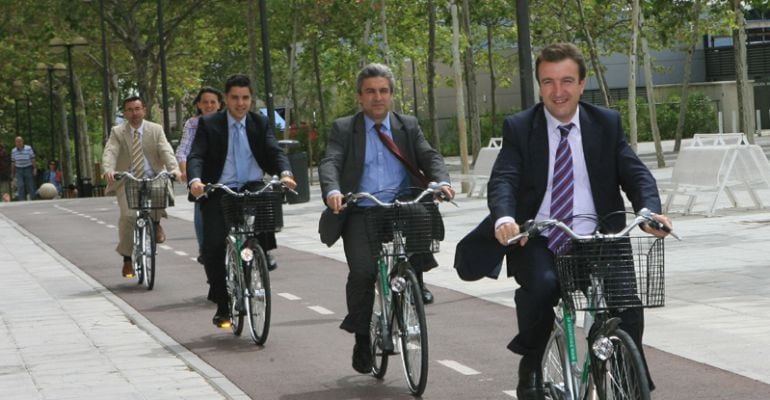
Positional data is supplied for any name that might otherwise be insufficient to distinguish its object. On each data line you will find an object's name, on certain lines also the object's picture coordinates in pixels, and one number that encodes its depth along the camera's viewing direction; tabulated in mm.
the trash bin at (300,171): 27125
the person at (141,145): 14875
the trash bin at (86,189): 50719
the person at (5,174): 42594
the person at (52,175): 57125
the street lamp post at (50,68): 56406
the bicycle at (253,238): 10141
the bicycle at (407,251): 7727
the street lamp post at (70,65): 48716
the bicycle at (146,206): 14555
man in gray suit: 8367
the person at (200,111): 13562
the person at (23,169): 43562
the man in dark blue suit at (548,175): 5785
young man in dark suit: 10789
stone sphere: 50844
